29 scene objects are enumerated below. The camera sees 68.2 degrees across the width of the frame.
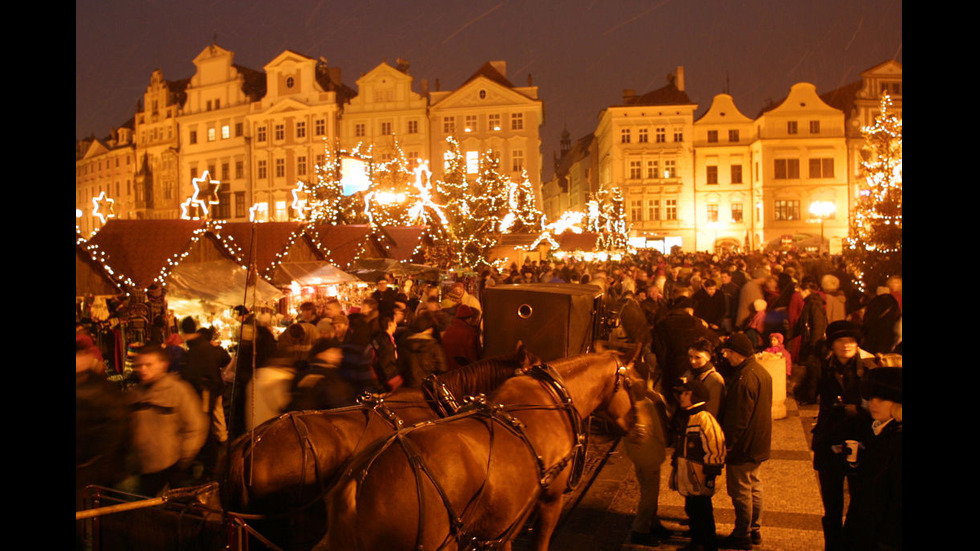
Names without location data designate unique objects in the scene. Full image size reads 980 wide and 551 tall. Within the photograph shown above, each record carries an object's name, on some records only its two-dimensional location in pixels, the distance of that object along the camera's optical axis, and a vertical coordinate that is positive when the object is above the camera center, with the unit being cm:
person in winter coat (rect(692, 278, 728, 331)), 1216 -69
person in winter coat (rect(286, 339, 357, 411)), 578 -92
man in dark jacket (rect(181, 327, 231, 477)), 646 -95
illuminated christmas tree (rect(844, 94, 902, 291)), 1667 +119
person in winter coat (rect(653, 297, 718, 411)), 813 -82
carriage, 396 -91
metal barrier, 375 -142
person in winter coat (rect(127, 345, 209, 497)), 474 -102
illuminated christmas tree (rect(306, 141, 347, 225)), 3356 +342
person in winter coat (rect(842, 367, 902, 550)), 324 -102
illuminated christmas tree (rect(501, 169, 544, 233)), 3392 +262
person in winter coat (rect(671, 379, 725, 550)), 491 -133
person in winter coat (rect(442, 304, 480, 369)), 807 -82
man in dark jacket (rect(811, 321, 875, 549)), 437 -95
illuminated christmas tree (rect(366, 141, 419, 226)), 3098 +330
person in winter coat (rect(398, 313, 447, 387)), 692 -85
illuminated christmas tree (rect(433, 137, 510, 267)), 2834 +196
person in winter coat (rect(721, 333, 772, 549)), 520 -117
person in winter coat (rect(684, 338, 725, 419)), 533 -83
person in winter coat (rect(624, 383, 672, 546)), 551 -155
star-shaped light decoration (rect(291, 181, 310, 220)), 3528 +319
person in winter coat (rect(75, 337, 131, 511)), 426 -96
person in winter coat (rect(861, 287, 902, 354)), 800 -69
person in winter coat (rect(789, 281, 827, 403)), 854 -103
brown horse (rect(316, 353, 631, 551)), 328 -103
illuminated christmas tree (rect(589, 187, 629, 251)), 4862 +342
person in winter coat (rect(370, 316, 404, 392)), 717 -91
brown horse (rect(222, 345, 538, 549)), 428 -117
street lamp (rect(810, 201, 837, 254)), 3959 +307
